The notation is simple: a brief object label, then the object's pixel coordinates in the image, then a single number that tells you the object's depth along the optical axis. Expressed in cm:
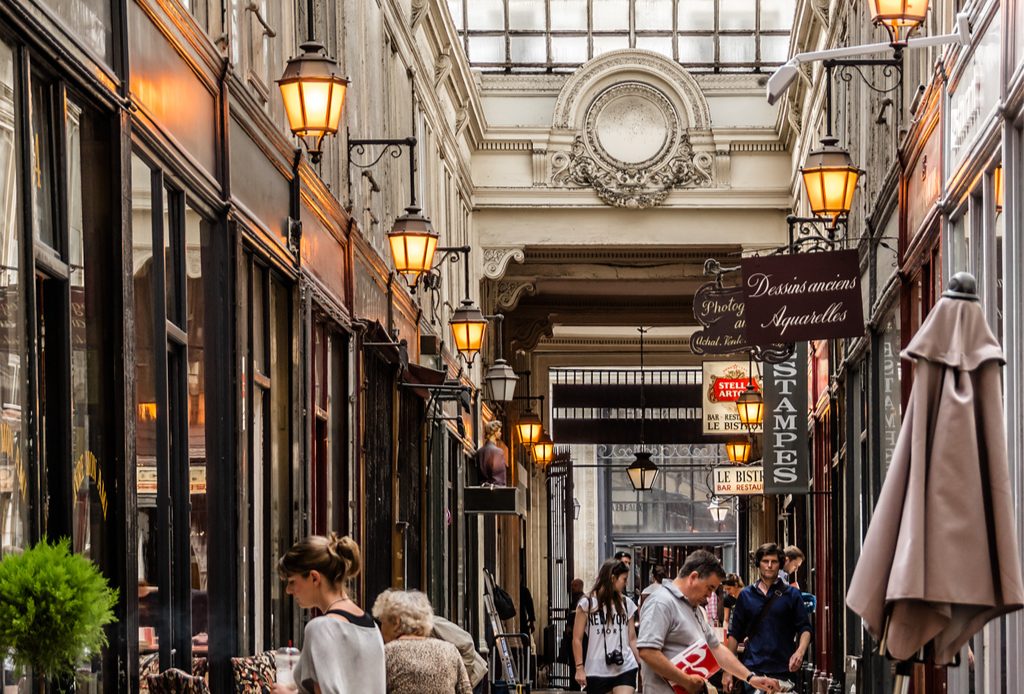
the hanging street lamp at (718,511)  4356
